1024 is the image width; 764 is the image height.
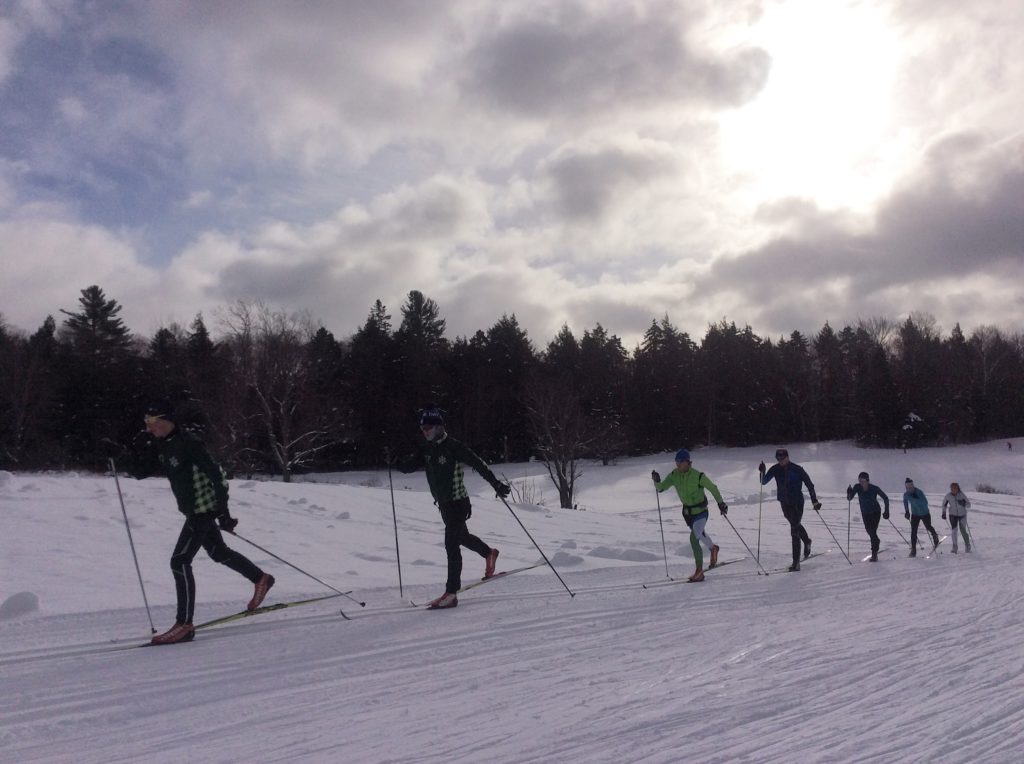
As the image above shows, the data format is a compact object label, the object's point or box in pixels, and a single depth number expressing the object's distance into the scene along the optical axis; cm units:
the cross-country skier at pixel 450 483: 743
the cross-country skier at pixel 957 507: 1443
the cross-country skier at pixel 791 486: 1167
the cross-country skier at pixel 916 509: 1427
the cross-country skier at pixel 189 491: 593
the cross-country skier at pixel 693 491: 1018
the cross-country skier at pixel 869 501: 1365
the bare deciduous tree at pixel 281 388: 3453
